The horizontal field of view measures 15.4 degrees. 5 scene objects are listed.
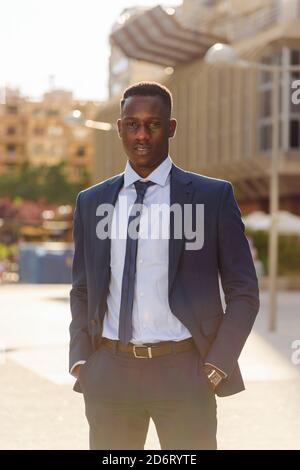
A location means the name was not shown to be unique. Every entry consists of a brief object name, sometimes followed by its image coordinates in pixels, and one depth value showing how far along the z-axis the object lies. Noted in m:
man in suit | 3.46
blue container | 38.03
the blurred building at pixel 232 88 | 53.69
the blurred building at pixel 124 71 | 109.44
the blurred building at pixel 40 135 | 130.62
